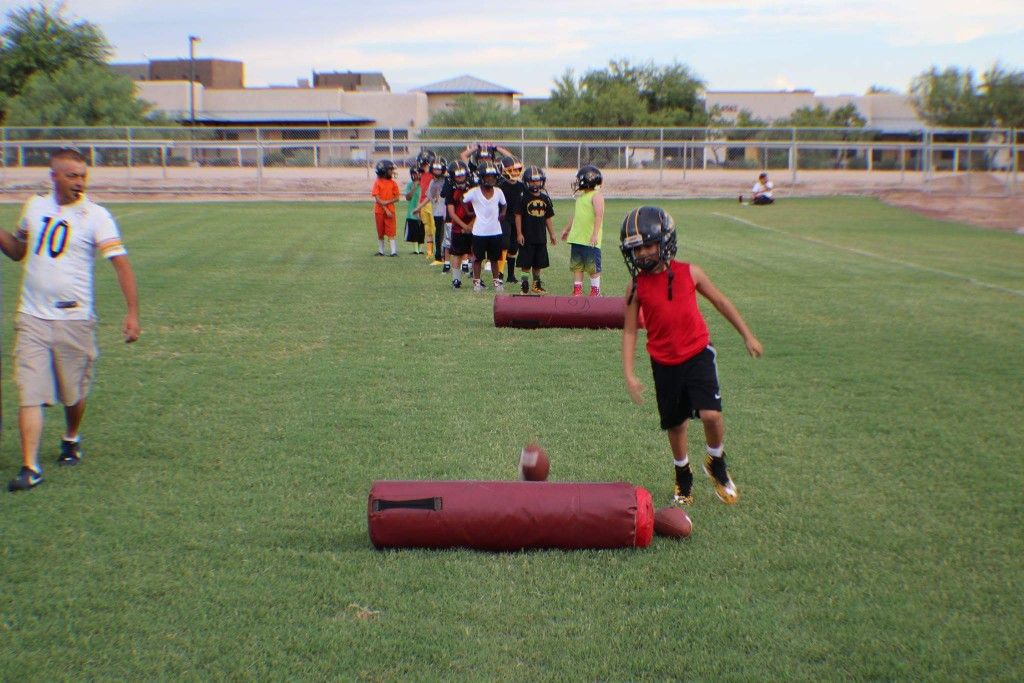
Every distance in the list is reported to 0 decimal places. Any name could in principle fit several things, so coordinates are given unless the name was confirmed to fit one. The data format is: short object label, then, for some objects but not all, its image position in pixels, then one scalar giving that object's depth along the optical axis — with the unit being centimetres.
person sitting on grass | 3416
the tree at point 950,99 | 6044
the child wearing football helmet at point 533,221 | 1423
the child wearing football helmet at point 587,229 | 1305
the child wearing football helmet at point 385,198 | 1912
